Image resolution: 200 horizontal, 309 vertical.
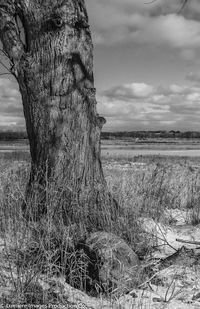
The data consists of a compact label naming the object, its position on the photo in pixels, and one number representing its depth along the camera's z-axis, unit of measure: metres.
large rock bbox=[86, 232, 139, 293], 3.25
